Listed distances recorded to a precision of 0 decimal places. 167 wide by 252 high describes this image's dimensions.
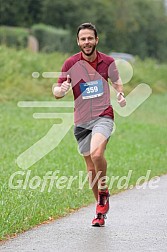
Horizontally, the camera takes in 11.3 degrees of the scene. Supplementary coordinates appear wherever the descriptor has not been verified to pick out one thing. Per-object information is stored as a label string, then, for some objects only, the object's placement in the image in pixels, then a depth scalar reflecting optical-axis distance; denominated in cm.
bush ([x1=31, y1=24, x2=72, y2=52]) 4862
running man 863
